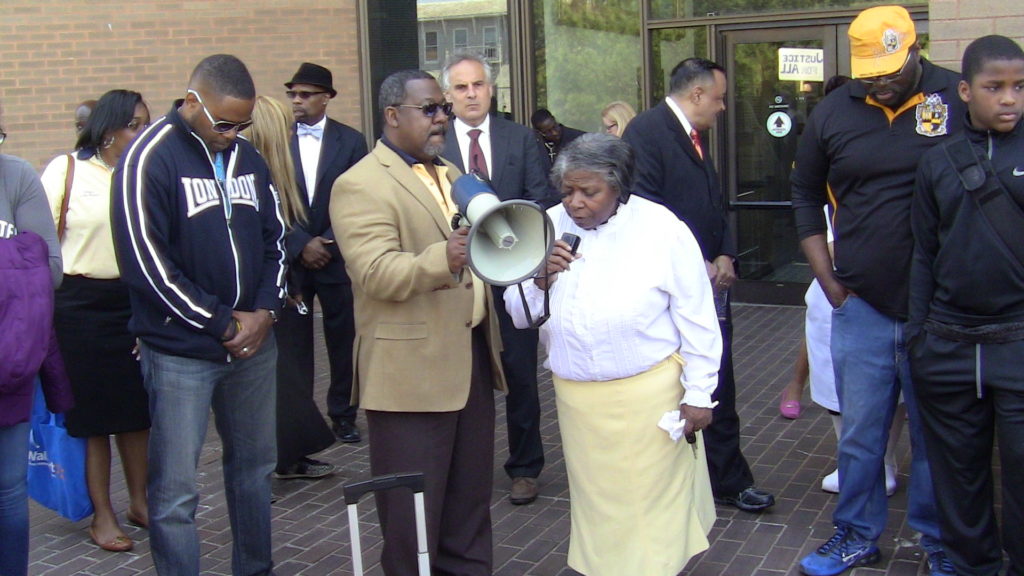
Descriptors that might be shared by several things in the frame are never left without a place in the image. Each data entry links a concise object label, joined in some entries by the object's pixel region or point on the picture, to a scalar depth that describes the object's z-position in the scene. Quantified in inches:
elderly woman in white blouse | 158.7
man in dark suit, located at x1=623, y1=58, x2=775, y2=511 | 206.2
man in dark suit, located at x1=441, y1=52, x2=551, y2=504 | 223.9
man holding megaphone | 158.2
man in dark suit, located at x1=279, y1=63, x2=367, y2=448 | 253.9
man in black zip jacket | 162.4
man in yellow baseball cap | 171.3
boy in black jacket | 159.0
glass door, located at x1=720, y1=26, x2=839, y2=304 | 399.9
